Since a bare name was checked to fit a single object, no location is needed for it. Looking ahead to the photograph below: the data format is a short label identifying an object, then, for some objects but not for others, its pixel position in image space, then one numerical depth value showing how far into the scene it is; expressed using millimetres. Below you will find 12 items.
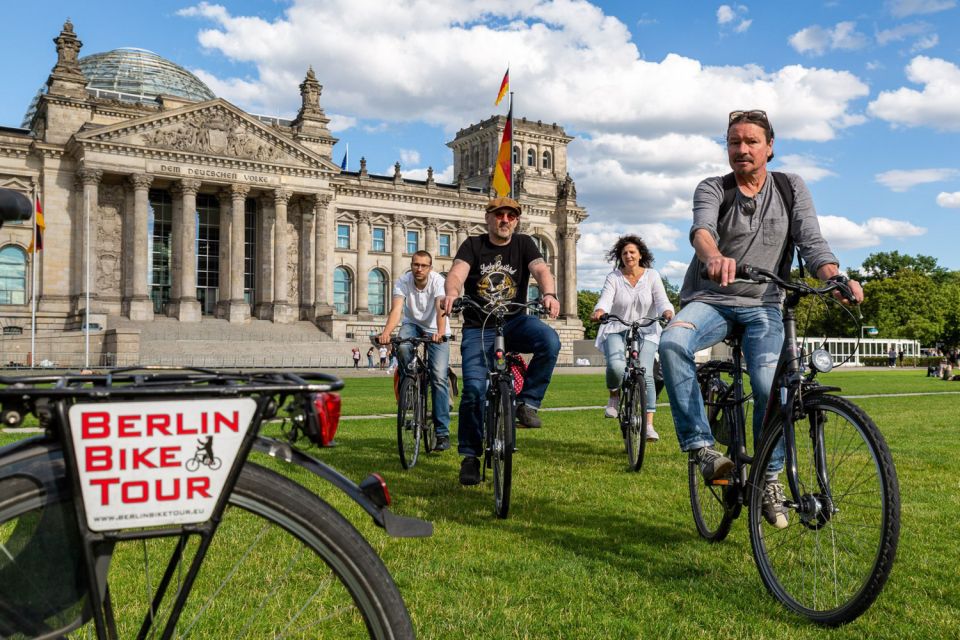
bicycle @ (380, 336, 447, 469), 8141
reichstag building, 53094
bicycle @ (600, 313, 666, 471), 7770
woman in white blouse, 9352
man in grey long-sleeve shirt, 4496
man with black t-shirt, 6598
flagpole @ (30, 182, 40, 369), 46216
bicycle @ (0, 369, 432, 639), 1826
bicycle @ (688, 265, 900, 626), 3314
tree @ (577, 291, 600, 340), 111244
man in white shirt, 8852
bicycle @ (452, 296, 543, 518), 5625
